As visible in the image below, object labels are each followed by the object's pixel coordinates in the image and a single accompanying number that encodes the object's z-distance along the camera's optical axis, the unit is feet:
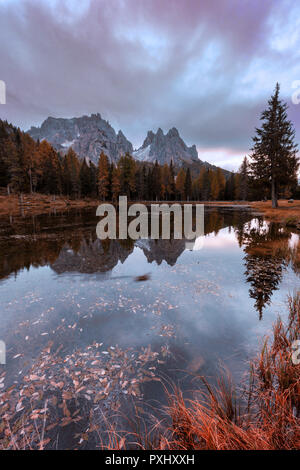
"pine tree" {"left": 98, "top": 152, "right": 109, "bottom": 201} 231.30
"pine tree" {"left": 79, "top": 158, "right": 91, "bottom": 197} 240.32
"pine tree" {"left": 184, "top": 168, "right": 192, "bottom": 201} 296.30
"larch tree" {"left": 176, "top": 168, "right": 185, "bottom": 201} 297.61
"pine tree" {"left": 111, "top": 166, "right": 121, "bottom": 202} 236.43
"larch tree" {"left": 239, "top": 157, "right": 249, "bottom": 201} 301.84
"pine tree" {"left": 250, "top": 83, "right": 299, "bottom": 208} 115.03
